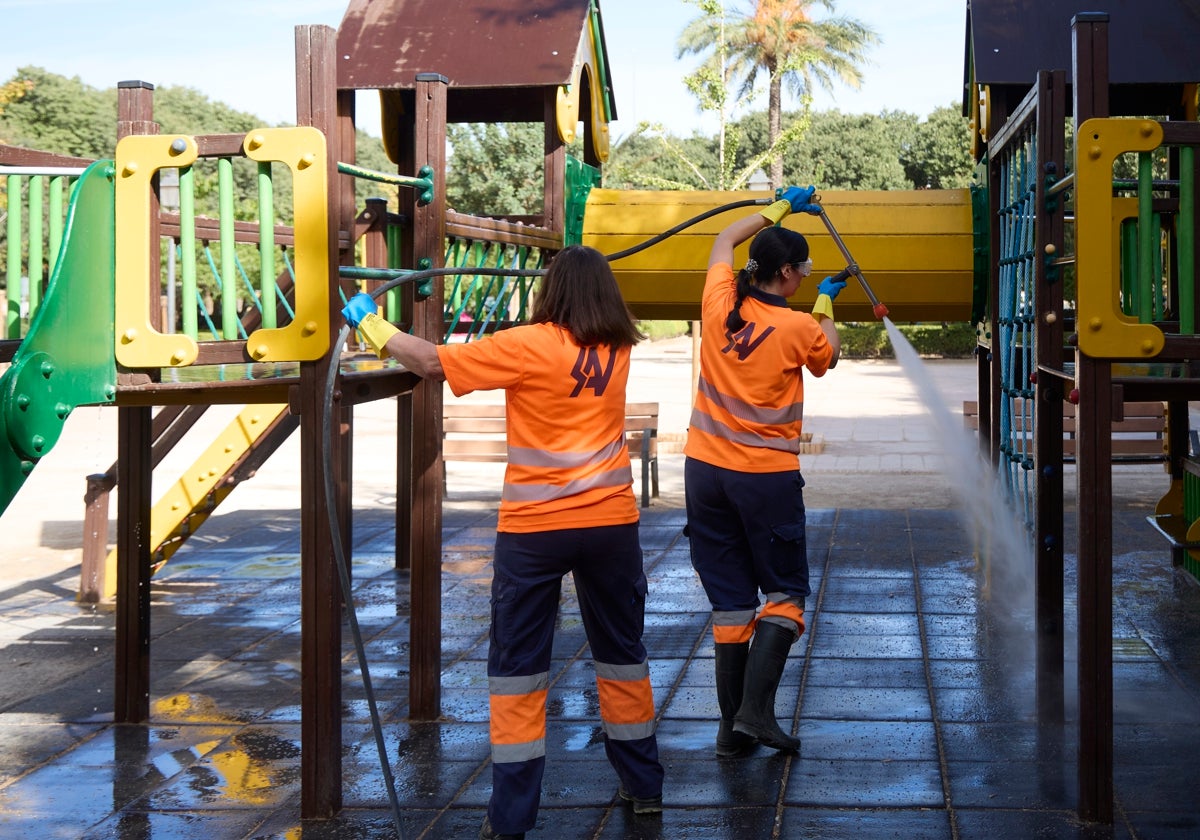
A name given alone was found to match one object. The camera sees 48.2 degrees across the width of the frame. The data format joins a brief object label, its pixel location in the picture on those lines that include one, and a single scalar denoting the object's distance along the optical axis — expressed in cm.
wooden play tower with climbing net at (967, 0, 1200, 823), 425
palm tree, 3791
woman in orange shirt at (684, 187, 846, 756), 491
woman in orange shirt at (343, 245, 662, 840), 412
